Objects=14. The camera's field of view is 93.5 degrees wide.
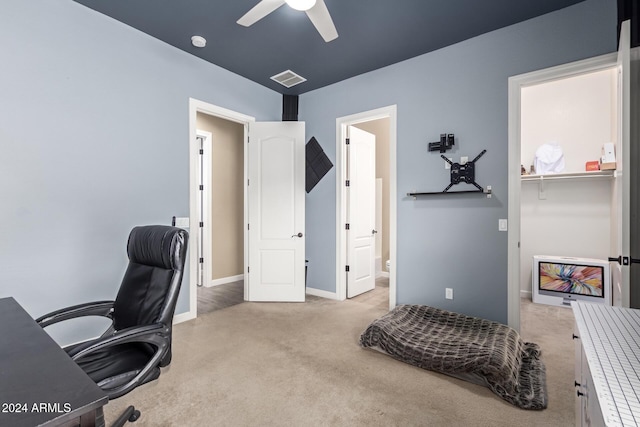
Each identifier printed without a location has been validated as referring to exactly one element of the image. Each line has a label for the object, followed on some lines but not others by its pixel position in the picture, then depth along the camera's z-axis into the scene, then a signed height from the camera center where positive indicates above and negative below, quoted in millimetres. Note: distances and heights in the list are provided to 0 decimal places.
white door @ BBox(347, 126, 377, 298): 4074 -3
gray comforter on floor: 1955 -1032
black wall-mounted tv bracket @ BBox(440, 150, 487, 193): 2972 +393
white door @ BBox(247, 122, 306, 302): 3943 +131
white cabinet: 599 -381
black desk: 685 -460
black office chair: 1311 -541
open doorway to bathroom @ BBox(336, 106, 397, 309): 3527 -2
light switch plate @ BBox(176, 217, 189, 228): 3185 -106
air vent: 3744 +1714
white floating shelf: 3475 +440
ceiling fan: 1996 +1416
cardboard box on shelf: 3268 +506
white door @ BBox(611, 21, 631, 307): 1702 +259
